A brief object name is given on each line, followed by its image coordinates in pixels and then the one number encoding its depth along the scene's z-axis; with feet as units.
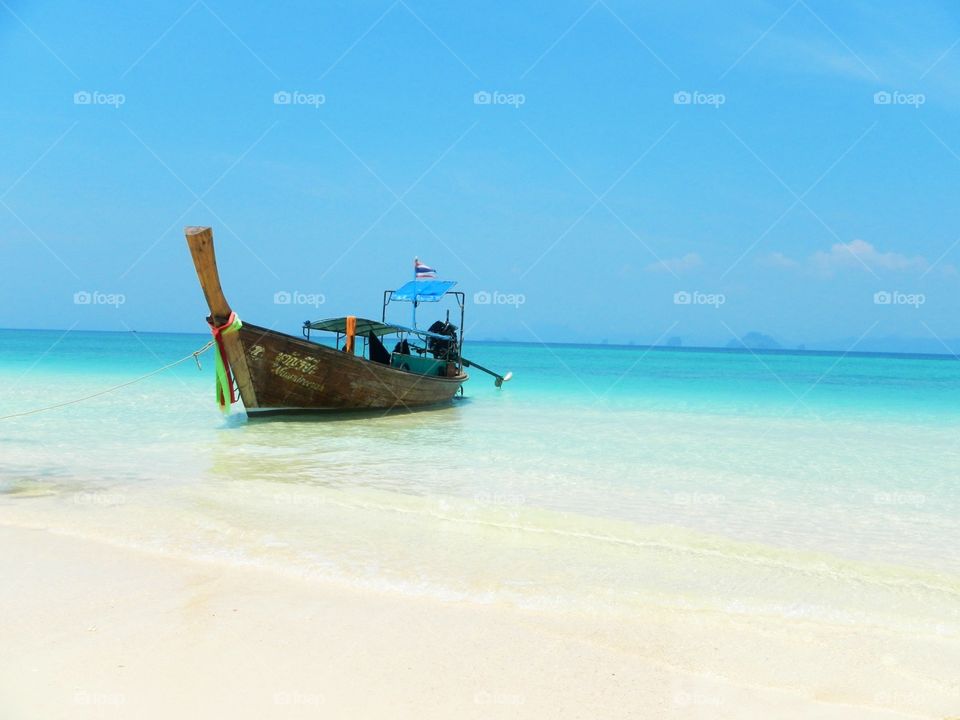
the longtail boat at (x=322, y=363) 39.50
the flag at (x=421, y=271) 60.18
